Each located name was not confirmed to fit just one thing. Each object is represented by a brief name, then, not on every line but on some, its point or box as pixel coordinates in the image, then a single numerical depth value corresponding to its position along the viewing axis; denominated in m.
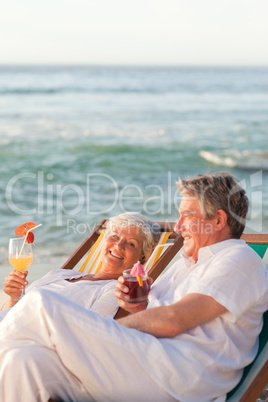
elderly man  1.98
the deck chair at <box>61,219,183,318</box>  3.23
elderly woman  2.91
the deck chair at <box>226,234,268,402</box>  2.13
